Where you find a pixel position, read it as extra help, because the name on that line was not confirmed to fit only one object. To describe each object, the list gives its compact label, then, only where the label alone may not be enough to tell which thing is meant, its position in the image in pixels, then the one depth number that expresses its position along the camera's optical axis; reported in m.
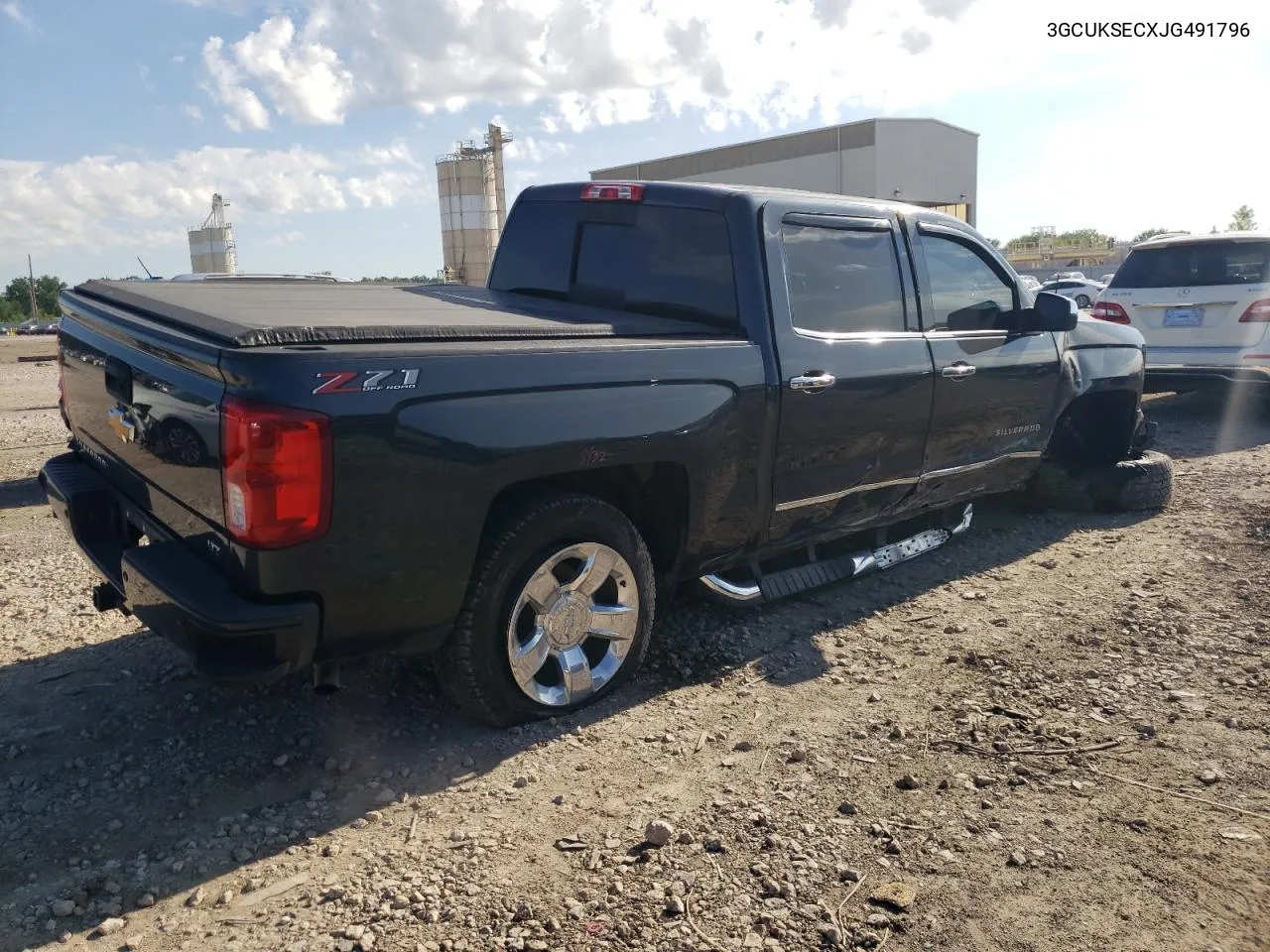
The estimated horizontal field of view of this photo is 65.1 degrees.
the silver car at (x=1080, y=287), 22.67
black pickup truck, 2.79
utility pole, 81.14
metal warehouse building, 53.03
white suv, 9.23
